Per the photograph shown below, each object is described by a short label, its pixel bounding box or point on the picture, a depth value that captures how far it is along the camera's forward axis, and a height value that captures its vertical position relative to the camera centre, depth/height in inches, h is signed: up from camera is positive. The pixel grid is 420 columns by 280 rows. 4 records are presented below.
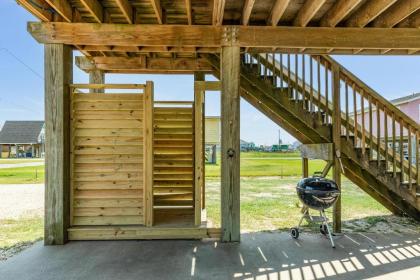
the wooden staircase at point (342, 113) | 168.7 +21.5
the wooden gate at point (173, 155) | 203.5 -6.5
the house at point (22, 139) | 1178.0 +28.8
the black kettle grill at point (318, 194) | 145.5 -24.9
